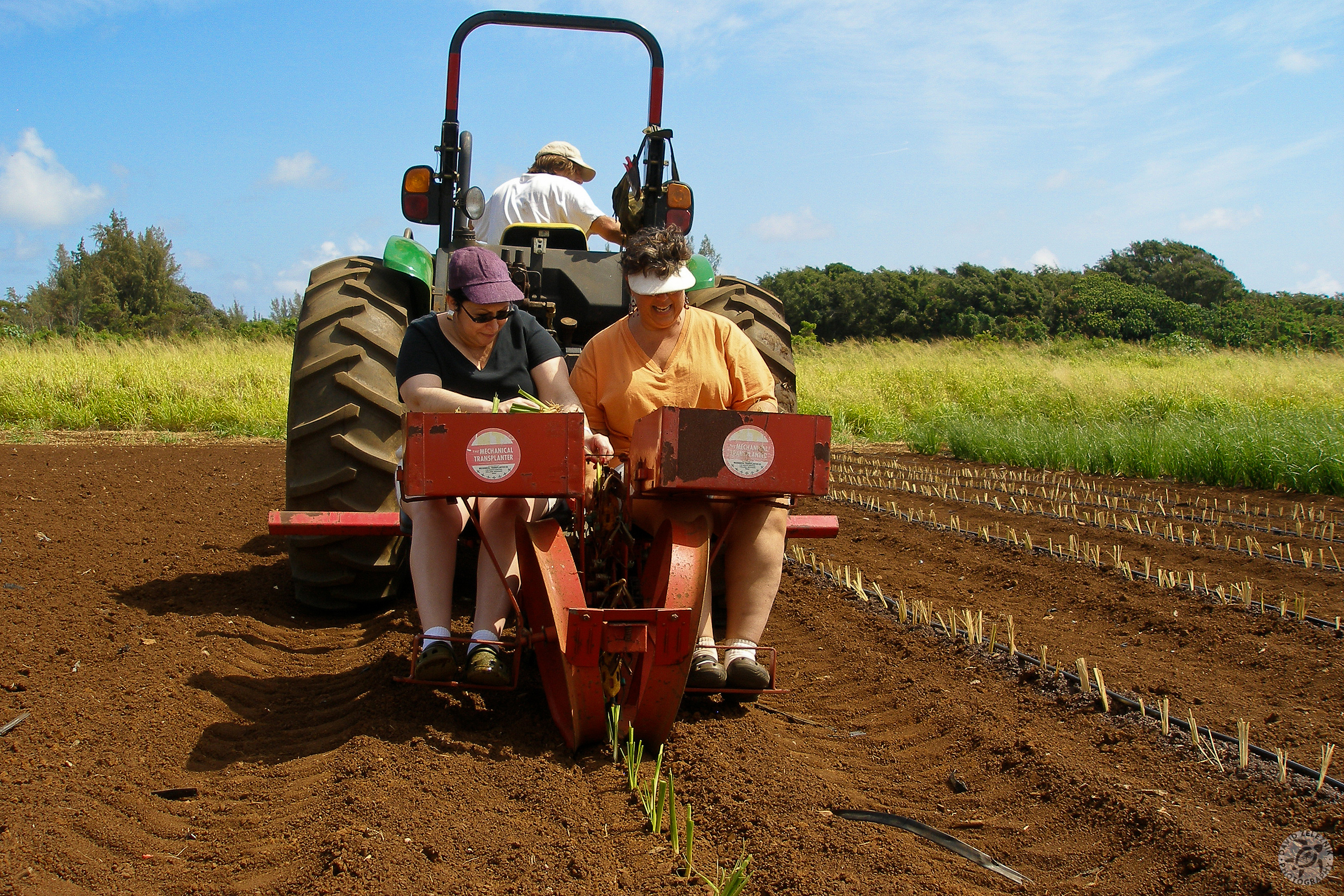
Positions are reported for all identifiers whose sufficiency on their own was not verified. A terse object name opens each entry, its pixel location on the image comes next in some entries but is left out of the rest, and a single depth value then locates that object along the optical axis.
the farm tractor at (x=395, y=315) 3.74
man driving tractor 4.80
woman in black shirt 2.91
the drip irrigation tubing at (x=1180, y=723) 2.53
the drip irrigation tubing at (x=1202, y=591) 3.88
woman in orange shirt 2.98
